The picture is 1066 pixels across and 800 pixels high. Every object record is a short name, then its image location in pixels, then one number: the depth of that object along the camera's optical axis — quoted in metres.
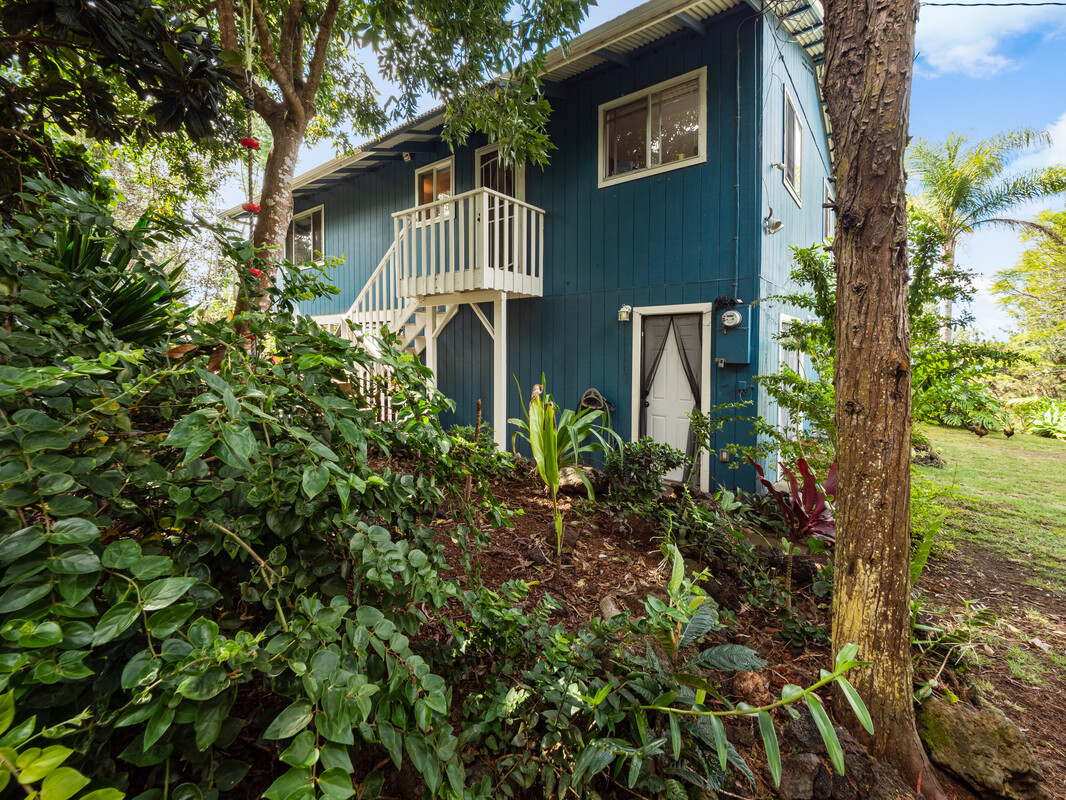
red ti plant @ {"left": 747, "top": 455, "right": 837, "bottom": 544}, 2.69
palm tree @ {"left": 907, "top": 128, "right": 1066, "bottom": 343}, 9.05
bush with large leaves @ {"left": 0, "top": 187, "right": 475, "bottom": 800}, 0.54
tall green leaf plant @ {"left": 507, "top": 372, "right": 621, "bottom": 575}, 2.45
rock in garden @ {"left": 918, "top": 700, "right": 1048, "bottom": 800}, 1.40
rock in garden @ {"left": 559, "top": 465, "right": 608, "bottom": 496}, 3.50
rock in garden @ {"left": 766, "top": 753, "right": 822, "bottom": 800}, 1.22
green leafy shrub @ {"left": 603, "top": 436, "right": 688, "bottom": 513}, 3.18
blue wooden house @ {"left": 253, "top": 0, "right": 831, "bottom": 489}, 4.73
